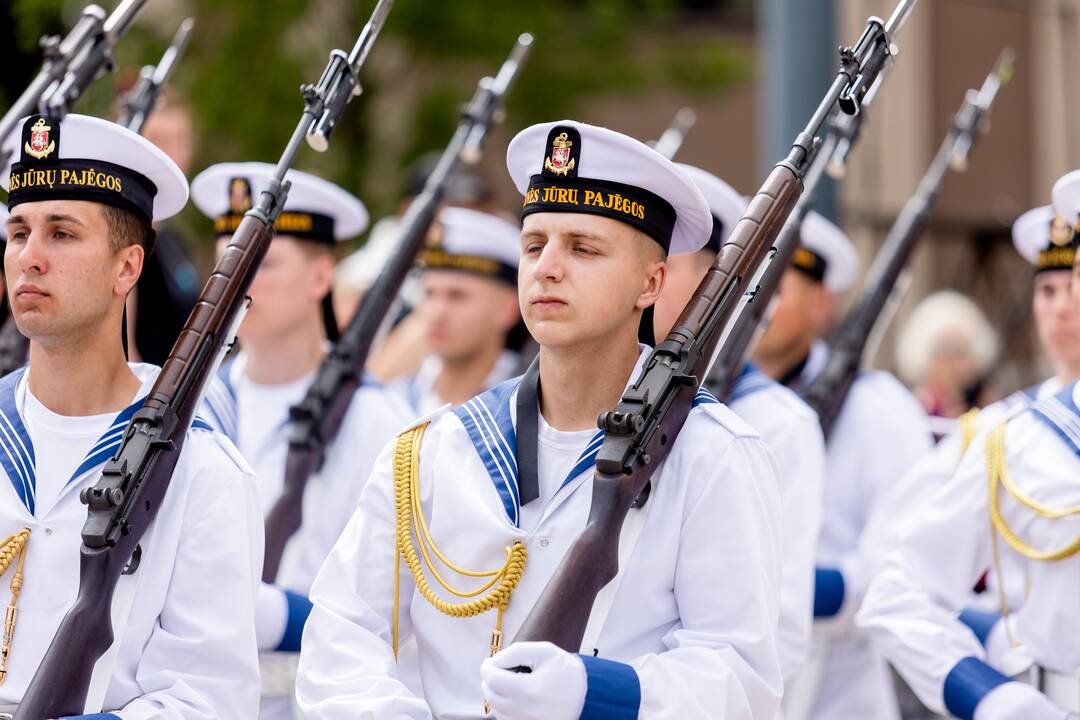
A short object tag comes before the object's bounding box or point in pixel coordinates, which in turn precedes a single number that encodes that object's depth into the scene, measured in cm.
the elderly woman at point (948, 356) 2256
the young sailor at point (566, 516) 825
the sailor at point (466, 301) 1550
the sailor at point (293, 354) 1256
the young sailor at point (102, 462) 851
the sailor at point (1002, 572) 991
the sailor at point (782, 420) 1151
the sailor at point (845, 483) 1325
